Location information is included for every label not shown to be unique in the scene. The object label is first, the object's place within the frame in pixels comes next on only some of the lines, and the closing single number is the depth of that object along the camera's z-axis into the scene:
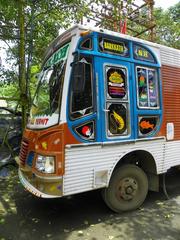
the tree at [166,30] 18.13
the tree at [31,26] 7.35
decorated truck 3.76
